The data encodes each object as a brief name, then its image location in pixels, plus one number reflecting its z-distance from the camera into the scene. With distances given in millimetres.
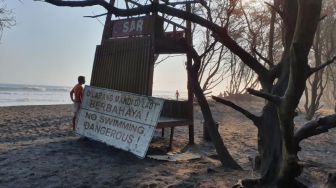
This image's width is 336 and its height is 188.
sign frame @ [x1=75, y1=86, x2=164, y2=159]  9008
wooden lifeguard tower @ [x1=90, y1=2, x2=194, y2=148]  9891
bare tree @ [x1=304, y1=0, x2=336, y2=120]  21072
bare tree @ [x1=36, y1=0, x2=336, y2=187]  3695
